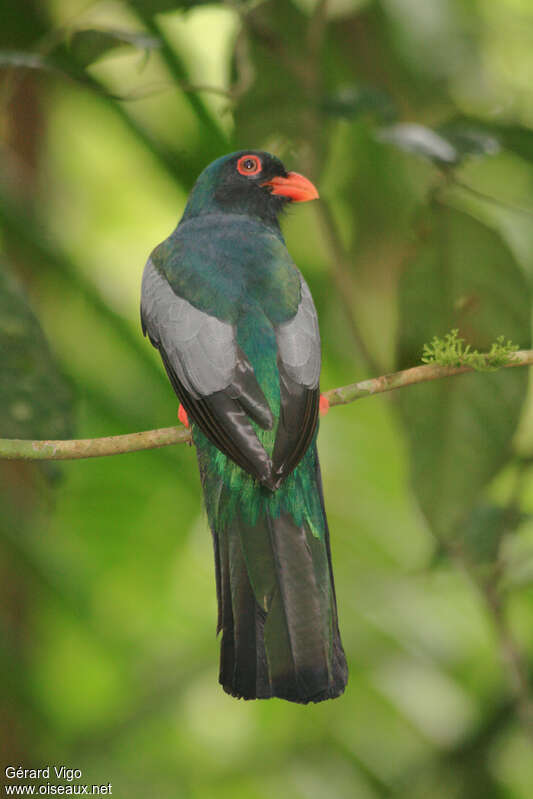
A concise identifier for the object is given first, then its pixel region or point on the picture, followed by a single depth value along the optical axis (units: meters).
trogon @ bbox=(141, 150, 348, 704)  3.21
